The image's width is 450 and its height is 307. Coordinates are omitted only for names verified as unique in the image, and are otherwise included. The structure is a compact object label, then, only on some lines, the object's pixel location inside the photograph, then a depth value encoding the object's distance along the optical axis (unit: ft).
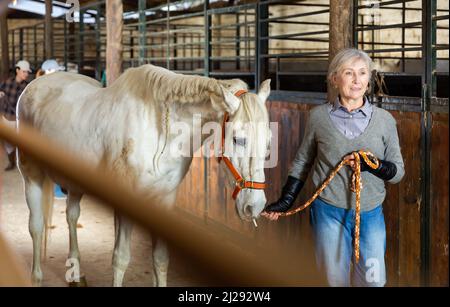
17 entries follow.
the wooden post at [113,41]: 19.94
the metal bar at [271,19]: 13.74
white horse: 9.65
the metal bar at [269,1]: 14.77
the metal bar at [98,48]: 28.45
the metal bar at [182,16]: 18.55
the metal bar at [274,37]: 15.01
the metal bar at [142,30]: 22.36
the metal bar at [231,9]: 15.90
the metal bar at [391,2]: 11.14
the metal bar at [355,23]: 12.08
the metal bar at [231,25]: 16.32
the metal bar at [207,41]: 18.13
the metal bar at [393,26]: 10.85
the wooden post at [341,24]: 11.84
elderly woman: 7.89
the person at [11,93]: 26.55
